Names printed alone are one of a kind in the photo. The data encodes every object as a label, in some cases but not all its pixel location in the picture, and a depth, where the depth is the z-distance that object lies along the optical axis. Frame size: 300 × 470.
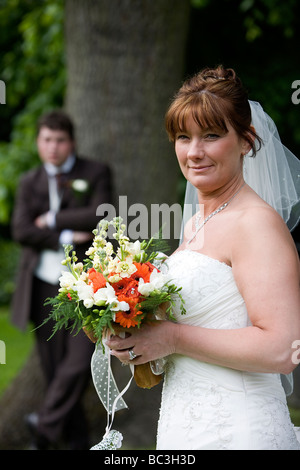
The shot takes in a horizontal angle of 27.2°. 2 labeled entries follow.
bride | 2.14
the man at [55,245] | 5.15
